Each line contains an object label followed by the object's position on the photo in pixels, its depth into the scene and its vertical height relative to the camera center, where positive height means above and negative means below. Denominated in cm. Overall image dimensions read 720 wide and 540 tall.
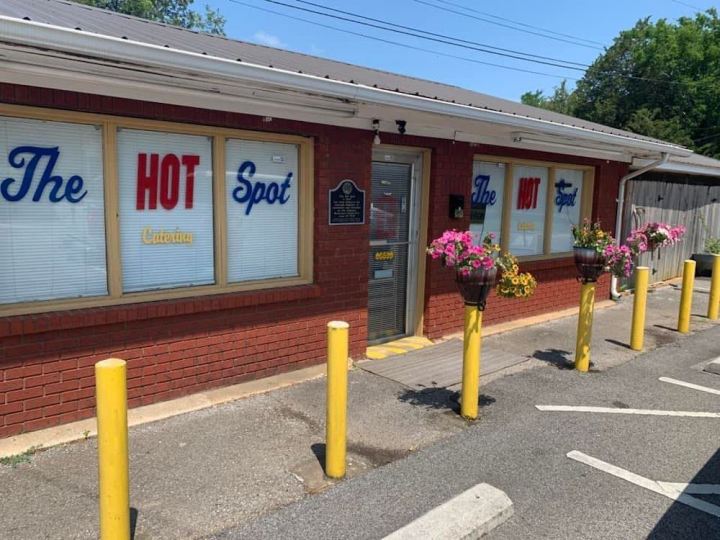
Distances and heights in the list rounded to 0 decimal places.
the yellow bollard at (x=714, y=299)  840 -139
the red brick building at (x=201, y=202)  379 -7
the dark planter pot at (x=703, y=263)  1266 -127
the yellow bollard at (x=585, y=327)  571 -126
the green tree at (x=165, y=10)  3681 +1326
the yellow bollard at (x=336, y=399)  337 -125
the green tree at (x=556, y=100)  4988 +1099
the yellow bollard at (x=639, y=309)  647 -121
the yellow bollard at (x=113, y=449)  249 -119
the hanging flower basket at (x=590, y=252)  550 -47
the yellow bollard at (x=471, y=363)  435 -128
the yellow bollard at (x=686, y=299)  755 -124
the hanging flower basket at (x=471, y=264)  418 -48
